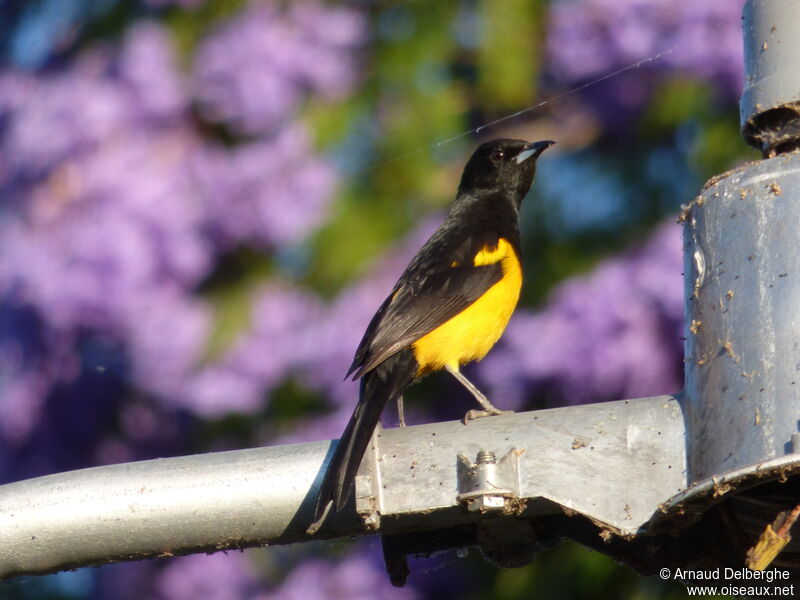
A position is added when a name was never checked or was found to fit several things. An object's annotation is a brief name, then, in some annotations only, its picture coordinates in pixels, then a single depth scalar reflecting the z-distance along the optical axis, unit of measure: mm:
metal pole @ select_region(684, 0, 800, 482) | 5512
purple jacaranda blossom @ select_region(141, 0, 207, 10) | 13133
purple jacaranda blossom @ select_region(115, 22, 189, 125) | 12562
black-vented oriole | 8797
